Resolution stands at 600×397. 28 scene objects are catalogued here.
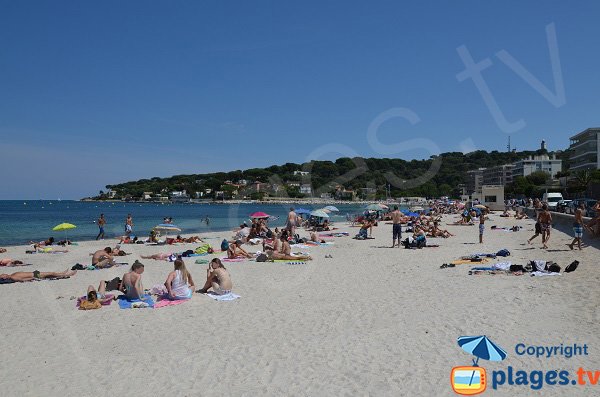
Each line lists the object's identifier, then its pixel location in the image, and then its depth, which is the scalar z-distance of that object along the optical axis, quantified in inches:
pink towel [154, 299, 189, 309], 292.4
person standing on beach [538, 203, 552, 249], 559.8
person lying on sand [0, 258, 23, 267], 508.4
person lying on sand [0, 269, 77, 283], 380.8
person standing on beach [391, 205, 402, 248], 602.7
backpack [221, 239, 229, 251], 583.8
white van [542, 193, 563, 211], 1624.1
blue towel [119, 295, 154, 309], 289.2
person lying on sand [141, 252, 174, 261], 540.8
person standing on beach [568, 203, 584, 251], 510.3
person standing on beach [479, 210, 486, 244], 646.4
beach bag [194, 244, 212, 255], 564.7
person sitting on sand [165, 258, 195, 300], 306.2
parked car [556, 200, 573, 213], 1211.7
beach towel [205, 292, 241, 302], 309.1
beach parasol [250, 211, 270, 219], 841.4
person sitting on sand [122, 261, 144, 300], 303.1
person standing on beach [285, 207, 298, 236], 668.1
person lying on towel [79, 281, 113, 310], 285.2
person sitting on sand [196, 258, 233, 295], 324.2
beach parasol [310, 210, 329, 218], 965.6
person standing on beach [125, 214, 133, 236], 834.2
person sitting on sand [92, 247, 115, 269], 464.4
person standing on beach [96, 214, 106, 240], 864.3
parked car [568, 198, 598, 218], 964.0
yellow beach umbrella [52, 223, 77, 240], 677.2
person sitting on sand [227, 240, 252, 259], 517.7
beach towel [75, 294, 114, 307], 296.9
